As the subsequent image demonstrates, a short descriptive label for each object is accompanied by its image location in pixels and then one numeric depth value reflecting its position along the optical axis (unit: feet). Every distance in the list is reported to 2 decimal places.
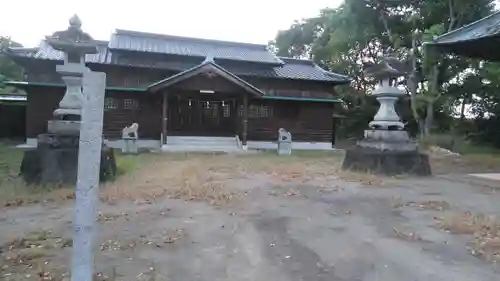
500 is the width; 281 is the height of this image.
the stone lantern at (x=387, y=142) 29.58
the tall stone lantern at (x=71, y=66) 23.75
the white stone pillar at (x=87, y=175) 6.94
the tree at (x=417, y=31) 59.82
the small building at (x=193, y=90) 57.16
